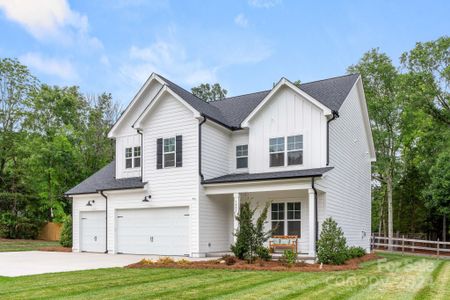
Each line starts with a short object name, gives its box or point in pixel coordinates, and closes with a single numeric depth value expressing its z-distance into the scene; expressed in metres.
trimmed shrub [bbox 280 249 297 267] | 13.11
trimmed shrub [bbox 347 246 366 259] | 15.52
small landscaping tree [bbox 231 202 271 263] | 13.95
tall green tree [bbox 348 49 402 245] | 29.05
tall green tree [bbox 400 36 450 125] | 29.16
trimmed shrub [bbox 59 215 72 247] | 22.20
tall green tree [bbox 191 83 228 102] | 50.06
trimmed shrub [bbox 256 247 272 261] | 13.93
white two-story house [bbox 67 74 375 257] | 16.70
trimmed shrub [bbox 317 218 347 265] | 13.67
